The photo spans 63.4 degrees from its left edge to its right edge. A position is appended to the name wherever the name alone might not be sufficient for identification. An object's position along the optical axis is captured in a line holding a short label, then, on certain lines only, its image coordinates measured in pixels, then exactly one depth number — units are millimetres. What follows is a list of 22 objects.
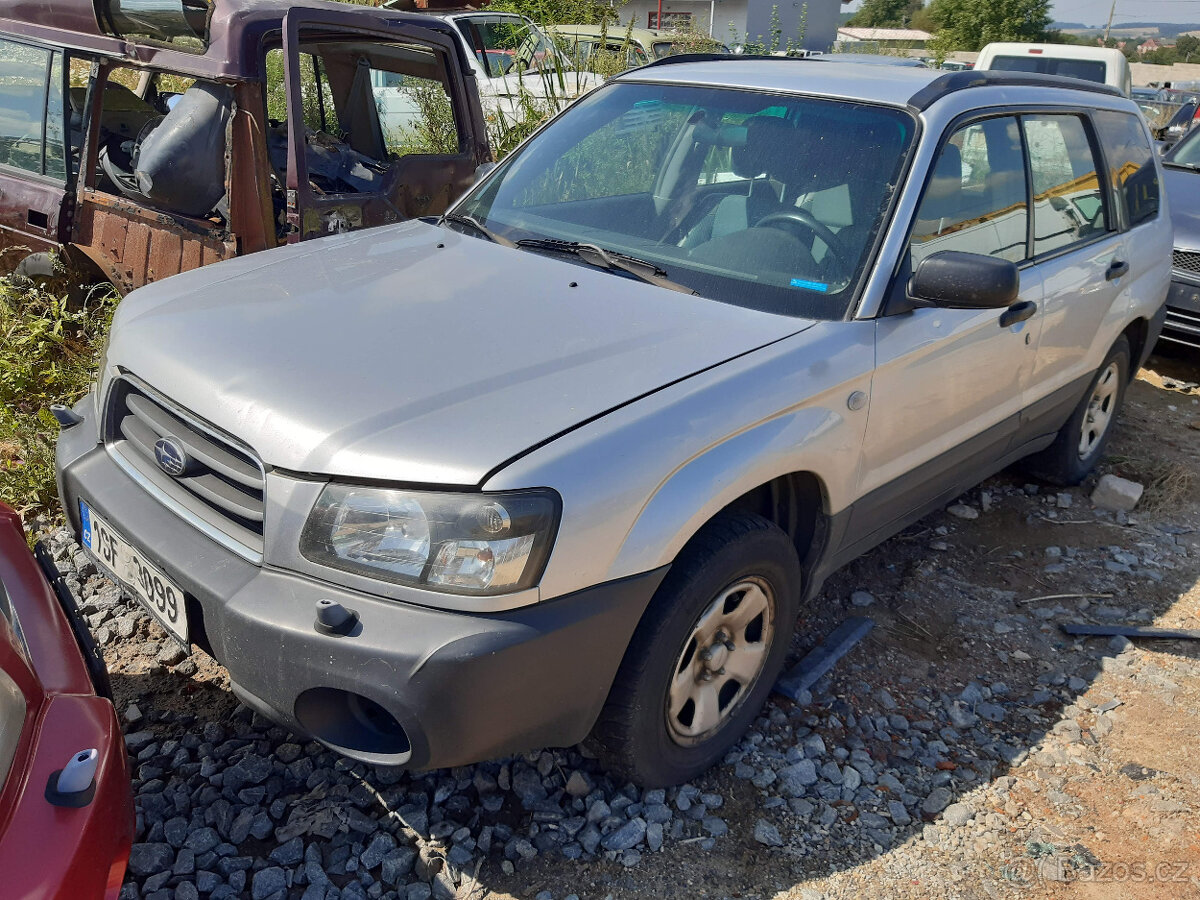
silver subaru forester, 1947
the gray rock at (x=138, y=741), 2586
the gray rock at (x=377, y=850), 2268
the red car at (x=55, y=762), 1450
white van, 10891
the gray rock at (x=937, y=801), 2578
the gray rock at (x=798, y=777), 2592
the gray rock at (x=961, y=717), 2936
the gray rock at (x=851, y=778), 2629
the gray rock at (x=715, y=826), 2439
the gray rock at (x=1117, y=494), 4402
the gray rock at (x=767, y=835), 2422
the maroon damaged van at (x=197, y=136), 4090
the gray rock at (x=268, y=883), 2178
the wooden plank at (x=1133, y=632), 3432
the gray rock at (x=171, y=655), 2941
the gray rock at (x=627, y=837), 2355
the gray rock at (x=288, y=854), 2268
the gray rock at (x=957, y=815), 2533
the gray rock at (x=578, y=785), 2508
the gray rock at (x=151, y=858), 2216
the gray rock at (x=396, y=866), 2236
